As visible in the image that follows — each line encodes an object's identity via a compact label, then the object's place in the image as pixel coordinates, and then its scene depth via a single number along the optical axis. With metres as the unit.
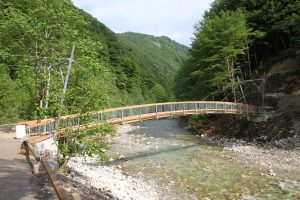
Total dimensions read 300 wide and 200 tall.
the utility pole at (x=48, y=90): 8.28
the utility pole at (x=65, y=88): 7.90
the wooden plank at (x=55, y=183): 3.78
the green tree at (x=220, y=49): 18.09
